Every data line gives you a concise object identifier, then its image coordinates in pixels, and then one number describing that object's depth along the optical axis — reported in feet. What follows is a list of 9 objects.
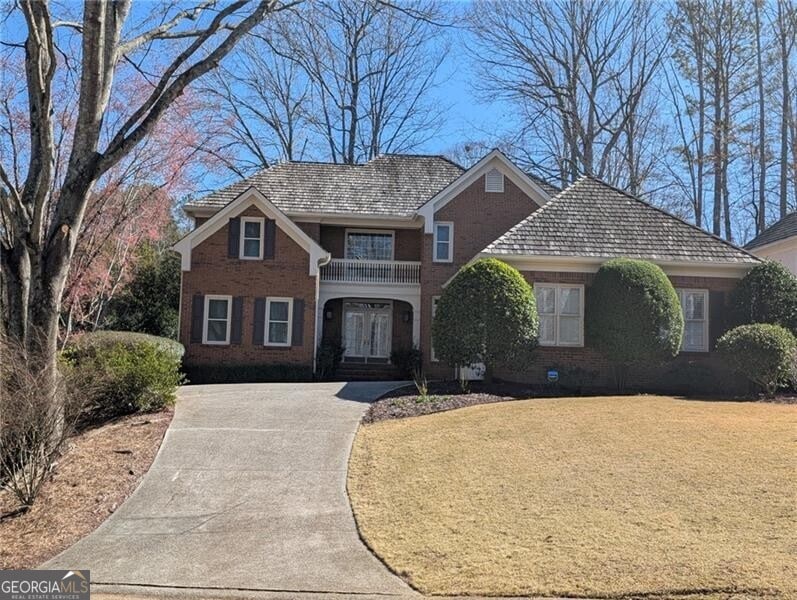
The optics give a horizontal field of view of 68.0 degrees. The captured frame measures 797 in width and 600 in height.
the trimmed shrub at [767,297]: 47.34
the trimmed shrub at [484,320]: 43.57
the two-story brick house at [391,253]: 51.88
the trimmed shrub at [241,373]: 61.77
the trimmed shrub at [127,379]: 33.19
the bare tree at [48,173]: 27.71
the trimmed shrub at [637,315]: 46.42
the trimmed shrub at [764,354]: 41.93
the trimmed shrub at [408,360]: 67.67
